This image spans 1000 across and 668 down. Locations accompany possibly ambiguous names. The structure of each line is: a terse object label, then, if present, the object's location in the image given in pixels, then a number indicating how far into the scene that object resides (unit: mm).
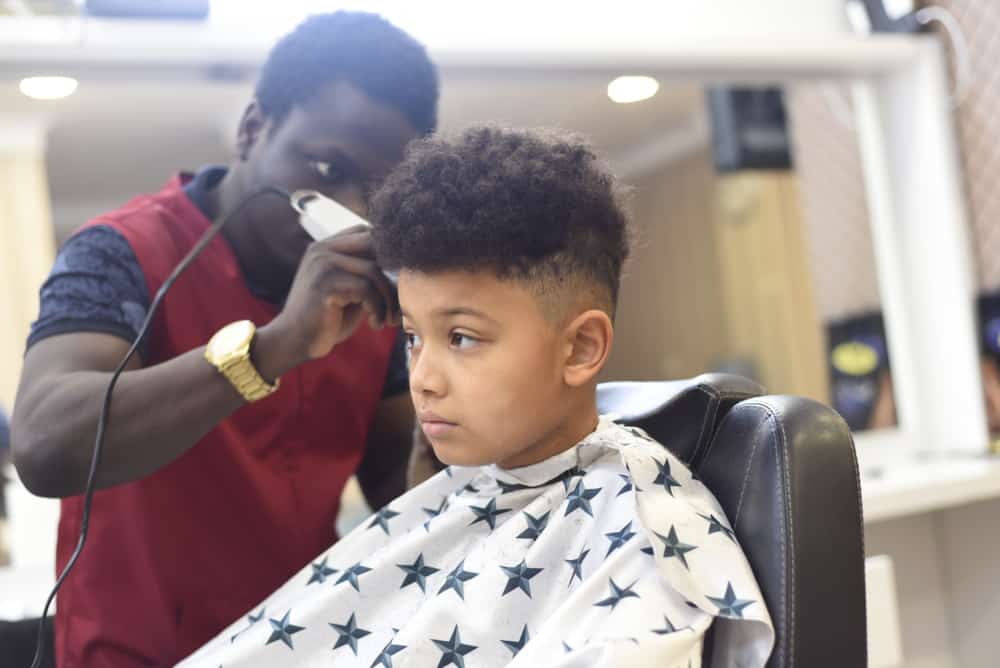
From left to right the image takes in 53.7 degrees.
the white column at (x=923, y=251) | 2369
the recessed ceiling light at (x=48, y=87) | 1805
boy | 910
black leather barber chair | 882
